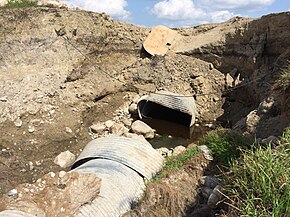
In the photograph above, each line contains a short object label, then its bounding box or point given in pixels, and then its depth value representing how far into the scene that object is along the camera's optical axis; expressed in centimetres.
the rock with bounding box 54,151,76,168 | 617
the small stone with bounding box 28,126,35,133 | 706
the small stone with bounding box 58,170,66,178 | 407
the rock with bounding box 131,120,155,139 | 737
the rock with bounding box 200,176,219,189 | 383
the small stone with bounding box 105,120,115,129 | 754
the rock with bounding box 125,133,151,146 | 639
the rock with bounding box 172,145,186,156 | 625
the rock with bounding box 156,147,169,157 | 645
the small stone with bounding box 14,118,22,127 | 714
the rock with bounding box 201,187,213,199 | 368
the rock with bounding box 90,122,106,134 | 735
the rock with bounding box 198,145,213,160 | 452
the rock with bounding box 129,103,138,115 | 812
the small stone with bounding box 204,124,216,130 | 755
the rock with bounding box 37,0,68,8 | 952
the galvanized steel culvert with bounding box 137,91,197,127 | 764
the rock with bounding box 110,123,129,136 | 724
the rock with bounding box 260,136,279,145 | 412
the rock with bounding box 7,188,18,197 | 384
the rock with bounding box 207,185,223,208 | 321
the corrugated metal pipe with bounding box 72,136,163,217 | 395
